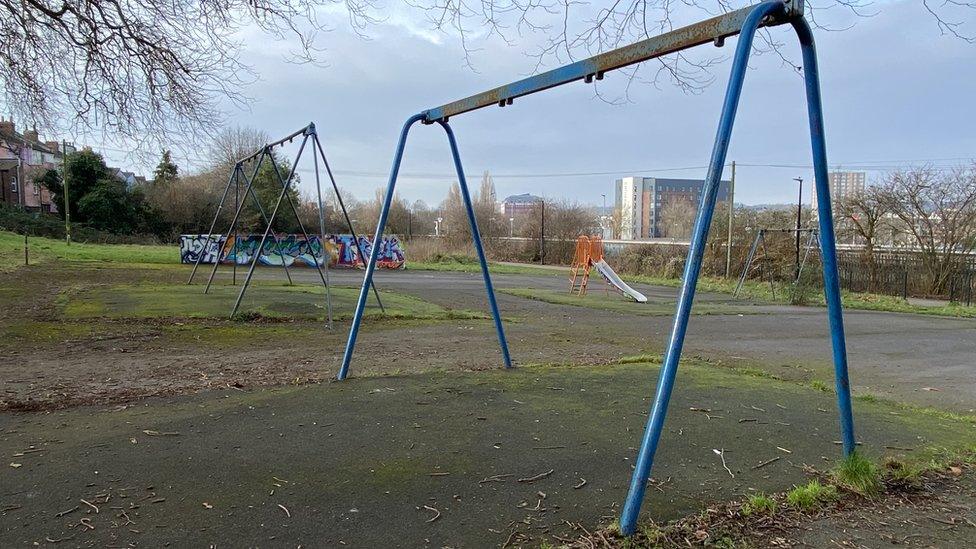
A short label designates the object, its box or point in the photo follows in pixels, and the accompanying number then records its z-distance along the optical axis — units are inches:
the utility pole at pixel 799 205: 1142.8
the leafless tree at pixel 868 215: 984.9
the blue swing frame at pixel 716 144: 98.8
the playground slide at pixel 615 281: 712.4
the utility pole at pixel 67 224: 1348.2
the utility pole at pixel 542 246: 1806.1
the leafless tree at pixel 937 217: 913.5
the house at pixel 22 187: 1896.5
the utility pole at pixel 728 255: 1134.5
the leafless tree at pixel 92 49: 328.2
